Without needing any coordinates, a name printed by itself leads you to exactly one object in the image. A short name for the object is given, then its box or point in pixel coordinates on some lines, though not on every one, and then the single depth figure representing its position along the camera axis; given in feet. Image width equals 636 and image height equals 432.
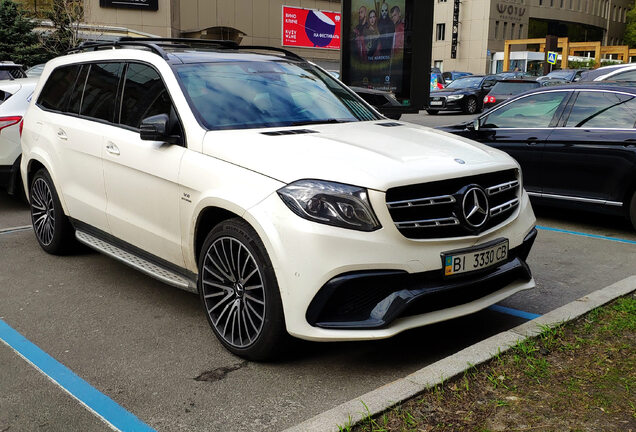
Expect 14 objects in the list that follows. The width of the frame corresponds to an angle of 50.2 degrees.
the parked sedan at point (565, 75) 80.33
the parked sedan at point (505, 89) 63.67
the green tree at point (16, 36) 110.63
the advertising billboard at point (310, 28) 171.83
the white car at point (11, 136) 26.48
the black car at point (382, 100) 42.60
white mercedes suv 11.44
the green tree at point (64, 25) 105.85
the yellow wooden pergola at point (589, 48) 201.46
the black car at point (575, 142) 23.20
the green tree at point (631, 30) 283.05
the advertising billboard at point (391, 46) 40.50
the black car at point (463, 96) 87.20
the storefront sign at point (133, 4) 140.26
